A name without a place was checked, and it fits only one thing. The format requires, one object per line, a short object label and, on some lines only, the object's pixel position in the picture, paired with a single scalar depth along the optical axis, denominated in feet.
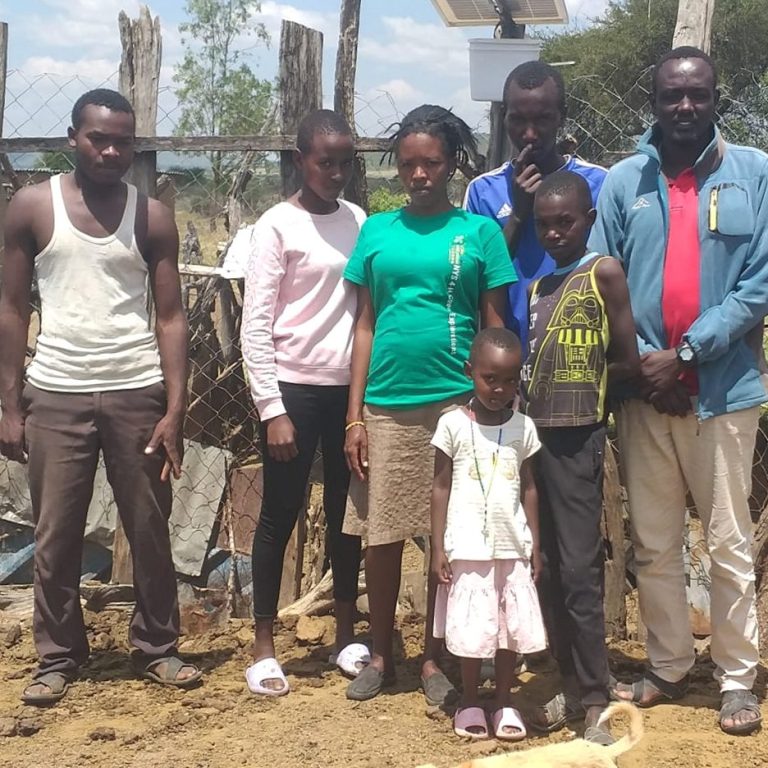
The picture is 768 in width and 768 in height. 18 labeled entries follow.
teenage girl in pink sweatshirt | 11.59
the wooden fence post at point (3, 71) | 15.44
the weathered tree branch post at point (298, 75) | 14.43
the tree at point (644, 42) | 66.90
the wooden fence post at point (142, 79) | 14.98
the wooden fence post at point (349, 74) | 14.61
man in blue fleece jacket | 10.64
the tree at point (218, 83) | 80.89
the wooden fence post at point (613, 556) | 13.92
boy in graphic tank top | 10.53
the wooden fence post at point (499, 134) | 14.03
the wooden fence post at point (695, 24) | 13.25
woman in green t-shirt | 11.10
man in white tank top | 11.76
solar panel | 13.80
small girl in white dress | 10.47
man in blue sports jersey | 11.00
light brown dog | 8.38
